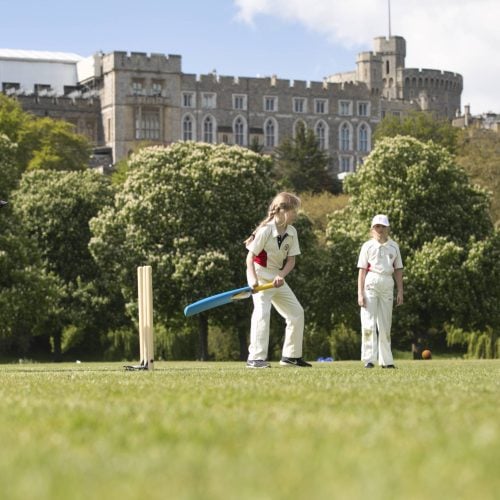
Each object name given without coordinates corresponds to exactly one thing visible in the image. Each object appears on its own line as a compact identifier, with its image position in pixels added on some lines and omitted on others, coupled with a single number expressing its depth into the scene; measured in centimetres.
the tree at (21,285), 4944
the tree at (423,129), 13600
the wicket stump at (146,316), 1814
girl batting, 1852
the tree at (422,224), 5453
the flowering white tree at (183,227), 5522
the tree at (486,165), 8144
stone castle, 15512
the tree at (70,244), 6062
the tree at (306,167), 12212
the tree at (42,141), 10688
